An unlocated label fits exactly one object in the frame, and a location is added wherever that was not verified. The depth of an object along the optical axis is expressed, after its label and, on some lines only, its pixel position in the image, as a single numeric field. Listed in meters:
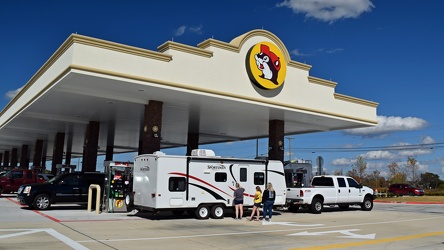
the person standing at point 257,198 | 19.16
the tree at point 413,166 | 80.19
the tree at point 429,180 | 106.47
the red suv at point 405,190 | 52.02
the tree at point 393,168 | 84.31
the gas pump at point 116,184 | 20.75
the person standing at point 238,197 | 19.19
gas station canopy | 18.33
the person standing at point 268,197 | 18.84
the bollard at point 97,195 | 20.10
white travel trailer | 17.94
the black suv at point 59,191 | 21.08
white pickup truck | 23.12
